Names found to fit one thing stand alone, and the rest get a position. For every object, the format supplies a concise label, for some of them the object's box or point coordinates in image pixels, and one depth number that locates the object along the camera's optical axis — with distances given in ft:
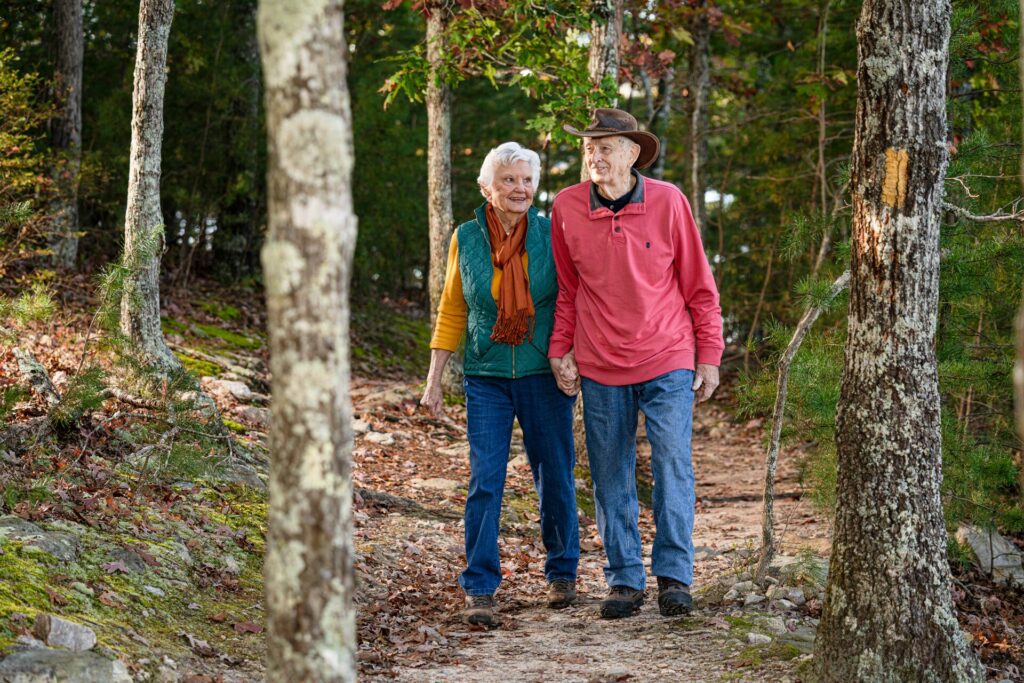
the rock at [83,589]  14.74
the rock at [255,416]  26.99
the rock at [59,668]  11.64
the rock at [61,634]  12.69
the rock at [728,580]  19.72
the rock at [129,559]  16.06
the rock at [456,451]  30.62
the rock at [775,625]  16.55
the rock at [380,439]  30.24
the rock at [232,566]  18.01
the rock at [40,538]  15.21
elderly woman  17.37
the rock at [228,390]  28.84
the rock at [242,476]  21.74
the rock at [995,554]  24.02
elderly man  16.63
